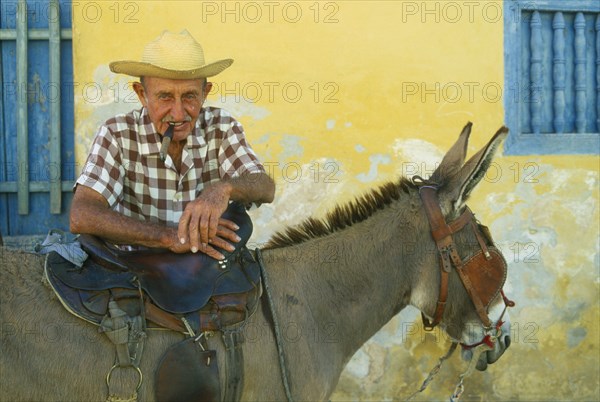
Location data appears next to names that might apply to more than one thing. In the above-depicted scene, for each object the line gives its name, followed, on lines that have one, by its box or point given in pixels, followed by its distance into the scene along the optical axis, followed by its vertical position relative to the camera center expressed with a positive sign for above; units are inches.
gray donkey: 100.1 -17.2
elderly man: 107.0 +6.4
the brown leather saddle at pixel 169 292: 102.3 -13.5
